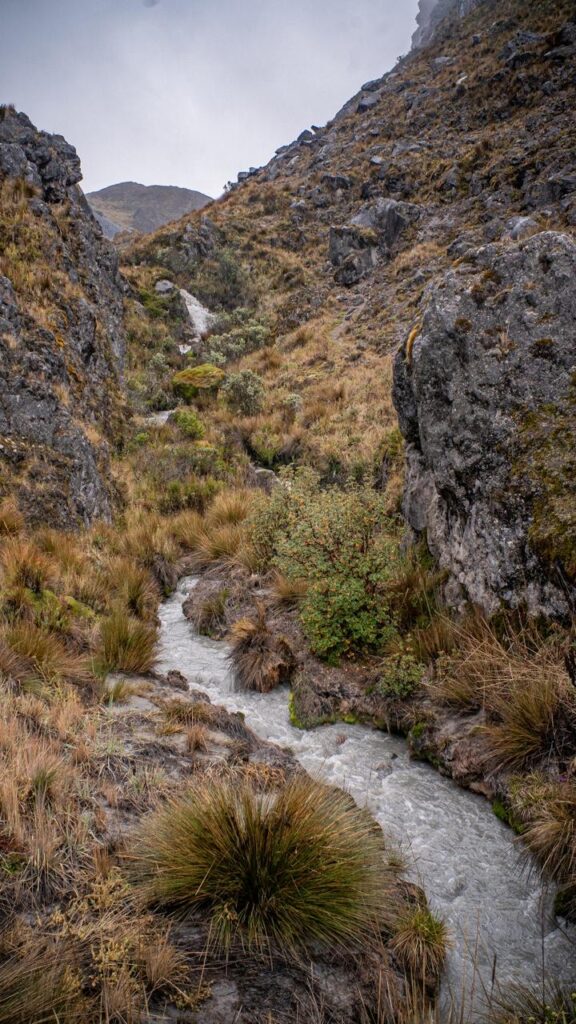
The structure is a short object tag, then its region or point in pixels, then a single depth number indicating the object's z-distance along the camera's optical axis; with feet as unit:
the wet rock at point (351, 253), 80.94
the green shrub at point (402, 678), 15.07
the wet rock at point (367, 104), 138.92
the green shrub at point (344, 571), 17.11
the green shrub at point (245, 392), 52.65
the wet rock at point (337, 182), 106.93
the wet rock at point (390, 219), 82.17
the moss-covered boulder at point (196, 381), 56.39
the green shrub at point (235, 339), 68.13
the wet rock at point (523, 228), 46.96
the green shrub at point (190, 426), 46.73
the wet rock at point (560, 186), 57.16
